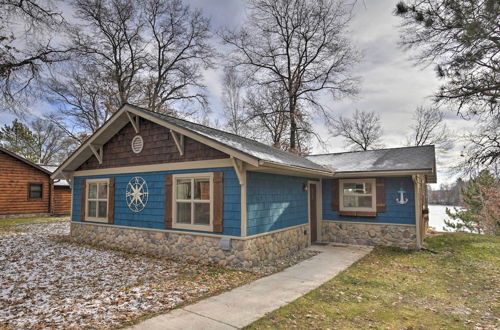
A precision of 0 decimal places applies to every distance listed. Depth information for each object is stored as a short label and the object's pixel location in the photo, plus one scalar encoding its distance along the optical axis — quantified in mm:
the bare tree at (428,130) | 24719
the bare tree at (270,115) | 19891
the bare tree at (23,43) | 8891
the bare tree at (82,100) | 19500
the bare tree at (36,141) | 27547
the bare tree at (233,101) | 22562
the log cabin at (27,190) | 17031
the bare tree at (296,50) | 18453
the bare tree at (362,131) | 25578
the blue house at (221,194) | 6879
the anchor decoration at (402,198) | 9211
